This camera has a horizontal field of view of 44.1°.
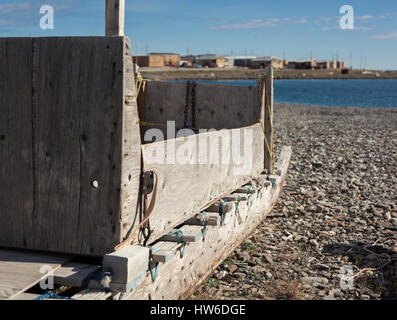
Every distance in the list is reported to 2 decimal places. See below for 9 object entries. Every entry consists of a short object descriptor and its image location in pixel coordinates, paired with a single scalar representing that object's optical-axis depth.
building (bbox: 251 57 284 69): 189.88
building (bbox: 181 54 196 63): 194.68
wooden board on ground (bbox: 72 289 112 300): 3.55
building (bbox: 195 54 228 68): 185.00
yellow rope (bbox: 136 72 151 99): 8.77
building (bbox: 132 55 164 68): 155.31
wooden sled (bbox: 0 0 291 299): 3.93
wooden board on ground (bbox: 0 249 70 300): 3.54
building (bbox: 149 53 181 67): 177.75
